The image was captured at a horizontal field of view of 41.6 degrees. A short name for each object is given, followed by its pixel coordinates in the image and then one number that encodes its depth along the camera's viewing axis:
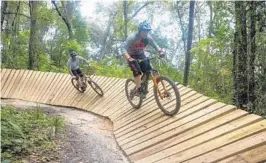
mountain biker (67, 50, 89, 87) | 11.76
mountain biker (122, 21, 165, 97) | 7.18
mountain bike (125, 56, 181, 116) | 6.63
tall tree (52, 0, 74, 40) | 22.34
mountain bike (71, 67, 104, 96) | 11.14
